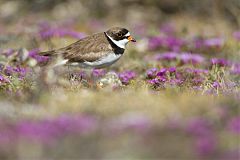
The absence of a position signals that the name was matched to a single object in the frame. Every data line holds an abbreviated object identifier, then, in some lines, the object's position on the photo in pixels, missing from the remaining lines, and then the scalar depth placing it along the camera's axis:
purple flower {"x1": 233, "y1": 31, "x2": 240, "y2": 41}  12.96
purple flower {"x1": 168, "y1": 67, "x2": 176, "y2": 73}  9.88
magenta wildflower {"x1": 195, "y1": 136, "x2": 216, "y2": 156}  5.09
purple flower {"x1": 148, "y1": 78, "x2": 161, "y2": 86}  9.05
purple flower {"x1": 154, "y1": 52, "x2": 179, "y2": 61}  11.34
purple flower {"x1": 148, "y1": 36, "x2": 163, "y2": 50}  12.69
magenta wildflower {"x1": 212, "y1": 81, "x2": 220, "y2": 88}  8.45
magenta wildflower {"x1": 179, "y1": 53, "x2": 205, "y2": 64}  11.09
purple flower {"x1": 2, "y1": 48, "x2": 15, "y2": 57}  11.10
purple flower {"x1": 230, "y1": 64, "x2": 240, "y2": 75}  10.07
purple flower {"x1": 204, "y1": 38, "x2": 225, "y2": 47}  12.36
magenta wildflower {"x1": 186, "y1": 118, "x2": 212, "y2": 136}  5.42
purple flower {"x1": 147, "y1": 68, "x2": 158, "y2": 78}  9.79
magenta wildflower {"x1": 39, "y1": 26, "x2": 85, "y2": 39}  12.94
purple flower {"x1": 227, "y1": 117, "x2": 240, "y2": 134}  5.51
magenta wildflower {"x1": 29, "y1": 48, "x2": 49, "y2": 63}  10.59
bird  9.22
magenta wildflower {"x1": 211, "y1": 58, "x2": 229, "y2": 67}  10.68
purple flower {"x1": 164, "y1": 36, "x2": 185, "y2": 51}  12.61
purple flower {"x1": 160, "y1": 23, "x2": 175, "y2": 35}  14.51
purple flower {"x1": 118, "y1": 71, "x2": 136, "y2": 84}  9.64
